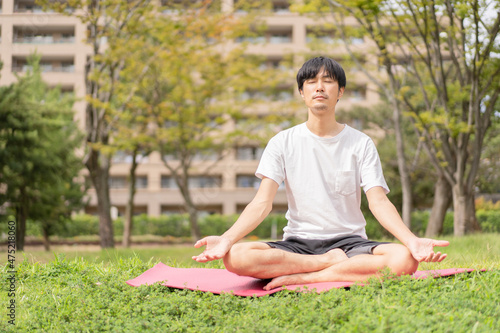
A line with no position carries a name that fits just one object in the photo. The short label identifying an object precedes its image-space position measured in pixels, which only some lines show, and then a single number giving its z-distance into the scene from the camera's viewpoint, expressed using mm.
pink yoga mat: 3195
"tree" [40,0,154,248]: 9914
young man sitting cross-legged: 3223
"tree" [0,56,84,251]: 11258
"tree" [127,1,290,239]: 12219
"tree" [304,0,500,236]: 8125
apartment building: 33156
